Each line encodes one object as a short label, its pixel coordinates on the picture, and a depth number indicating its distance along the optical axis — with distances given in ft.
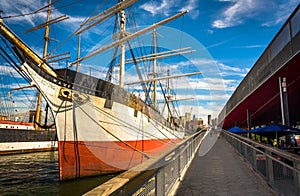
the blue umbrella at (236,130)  62.38
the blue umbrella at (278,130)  29.52
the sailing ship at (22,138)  77.51
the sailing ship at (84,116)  34.01
